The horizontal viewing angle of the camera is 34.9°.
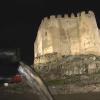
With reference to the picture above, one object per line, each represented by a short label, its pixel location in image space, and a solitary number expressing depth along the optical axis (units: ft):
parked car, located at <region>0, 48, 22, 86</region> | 6.13
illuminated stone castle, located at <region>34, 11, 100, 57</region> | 94.31
